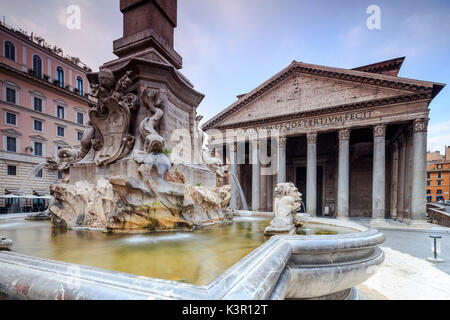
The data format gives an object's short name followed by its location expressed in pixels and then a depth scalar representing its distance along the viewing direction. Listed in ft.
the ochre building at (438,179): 179.52
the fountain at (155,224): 5.21
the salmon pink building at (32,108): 66.49
